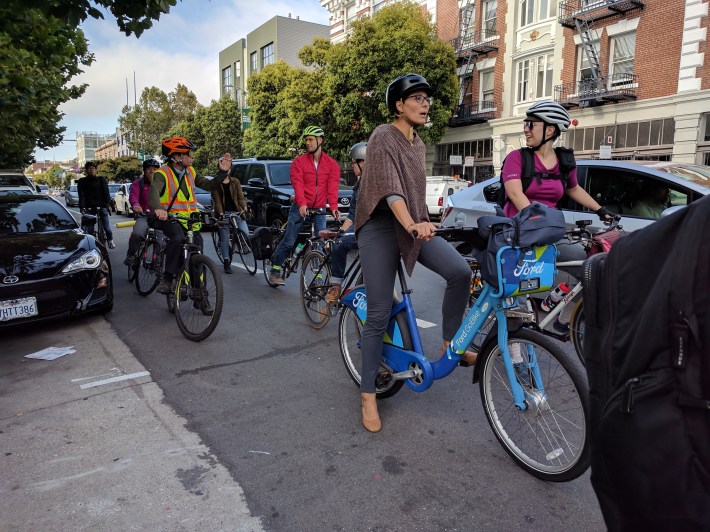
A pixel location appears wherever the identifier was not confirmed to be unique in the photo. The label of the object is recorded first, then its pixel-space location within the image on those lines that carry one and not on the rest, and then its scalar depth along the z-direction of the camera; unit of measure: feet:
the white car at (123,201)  78.81
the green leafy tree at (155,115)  172.35
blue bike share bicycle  8.34
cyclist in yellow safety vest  18.74
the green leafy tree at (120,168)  229.45
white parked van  68.26
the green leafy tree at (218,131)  144.97
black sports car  16.33
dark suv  37.76
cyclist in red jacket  22.16
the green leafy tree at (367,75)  80.69
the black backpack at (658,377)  3.20
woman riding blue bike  9.86
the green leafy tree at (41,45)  16.89
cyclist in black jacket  37.63
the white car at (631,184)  17.31
